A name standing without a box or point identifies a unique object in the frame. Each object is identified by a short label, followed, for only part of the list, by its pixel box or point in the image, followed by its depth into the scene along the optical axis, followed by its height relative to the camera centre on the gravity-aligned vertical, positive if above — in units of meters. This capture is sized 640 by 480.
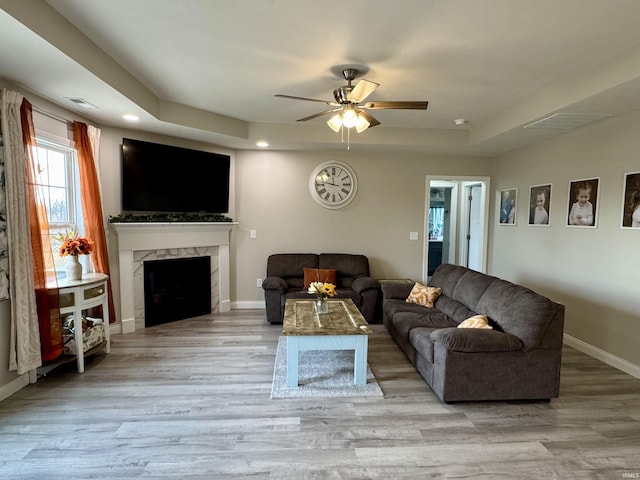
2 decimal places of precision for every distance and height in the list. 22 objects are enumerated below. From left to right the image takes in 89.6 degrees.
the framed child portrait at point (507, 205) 4.70 +0.22
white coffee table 2.71 -1.04
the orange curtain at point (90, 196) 3.42 +0.21
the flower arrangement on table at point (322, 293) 3.22 -0.75
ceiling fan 2.56 +0.93
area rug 2.63 -1.42
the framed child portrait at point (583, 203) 3.42 +0.19
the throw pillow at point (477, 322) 2.69 -0.87
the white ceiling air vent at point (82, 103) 3.00 +1.08
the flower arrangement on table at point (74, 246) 2.96 -0.29
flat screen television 3.96 +0.49
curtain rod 2.88 +0.95
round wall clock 5.03 +0.53
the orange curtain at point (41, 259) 2.63 -0.38
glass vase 3.25 -0.90
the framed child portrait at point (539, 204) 4.07 +0.21
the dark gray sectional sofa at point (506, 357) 2.44 -1.05
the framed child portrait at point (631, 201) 2.99 +0.19
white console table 2.85 -0.77
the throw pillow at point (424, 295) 3.88 -0.93
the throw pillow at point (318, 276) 4.62 -0.83
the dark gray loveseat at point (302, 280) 4.32 -0.89
